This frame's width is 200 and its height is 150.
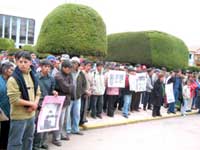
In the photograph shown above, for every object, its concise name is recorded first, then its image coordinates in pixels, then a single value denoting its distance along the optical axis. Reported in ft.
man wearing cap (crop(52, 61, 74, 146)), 16.68
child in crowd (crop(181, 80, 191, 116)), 30.67
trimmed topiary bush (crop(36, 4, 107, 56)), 43.49
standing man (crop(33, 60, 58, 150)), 14.97
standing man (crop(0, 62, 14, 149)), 13.48
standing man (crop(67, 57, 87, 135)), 18.36
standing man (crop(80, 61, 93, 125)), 20.25
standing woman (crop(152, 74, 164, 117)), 27.17
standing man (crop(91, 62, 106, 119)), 23.07
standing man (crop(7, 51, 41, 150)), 11.44
